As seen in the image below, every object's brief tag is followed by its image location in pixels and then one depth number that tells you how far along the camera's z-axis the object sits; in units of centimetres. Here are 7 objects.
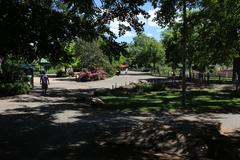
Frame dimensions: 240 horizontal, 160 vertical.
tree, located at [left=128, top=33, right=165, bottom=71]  5942
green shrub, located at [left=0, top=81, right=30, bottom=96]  1513
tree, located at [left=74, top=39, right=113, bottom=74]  3406
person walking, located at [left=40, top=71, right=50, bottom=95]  1605
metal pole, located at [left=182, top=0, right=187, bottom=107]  1211
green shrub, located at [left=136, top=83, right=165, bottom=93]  1752
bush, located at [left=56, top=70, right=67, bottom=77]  3691
